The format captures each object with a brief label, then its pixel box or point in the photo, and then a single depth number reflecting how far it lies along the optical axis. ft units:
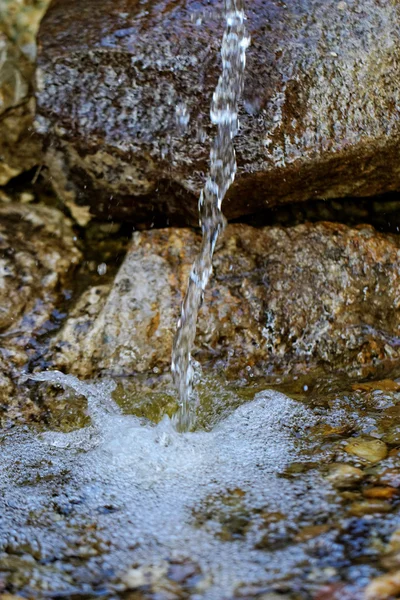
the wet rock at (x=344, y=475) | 3.70
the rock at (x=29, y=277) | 4.27
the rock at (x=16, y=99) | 4.49
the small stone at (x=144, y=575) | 3.49
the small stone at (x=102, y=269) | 4.44
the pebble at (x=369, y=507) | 3.59
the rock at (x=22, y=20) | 4.51
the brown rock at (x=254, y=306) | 4.30
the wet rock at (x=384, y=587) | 3.23
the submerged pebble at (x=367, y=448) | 3.78
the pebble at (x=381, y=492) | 3.63
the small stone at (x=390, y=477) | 3.67
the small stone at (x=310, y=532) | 3.55
